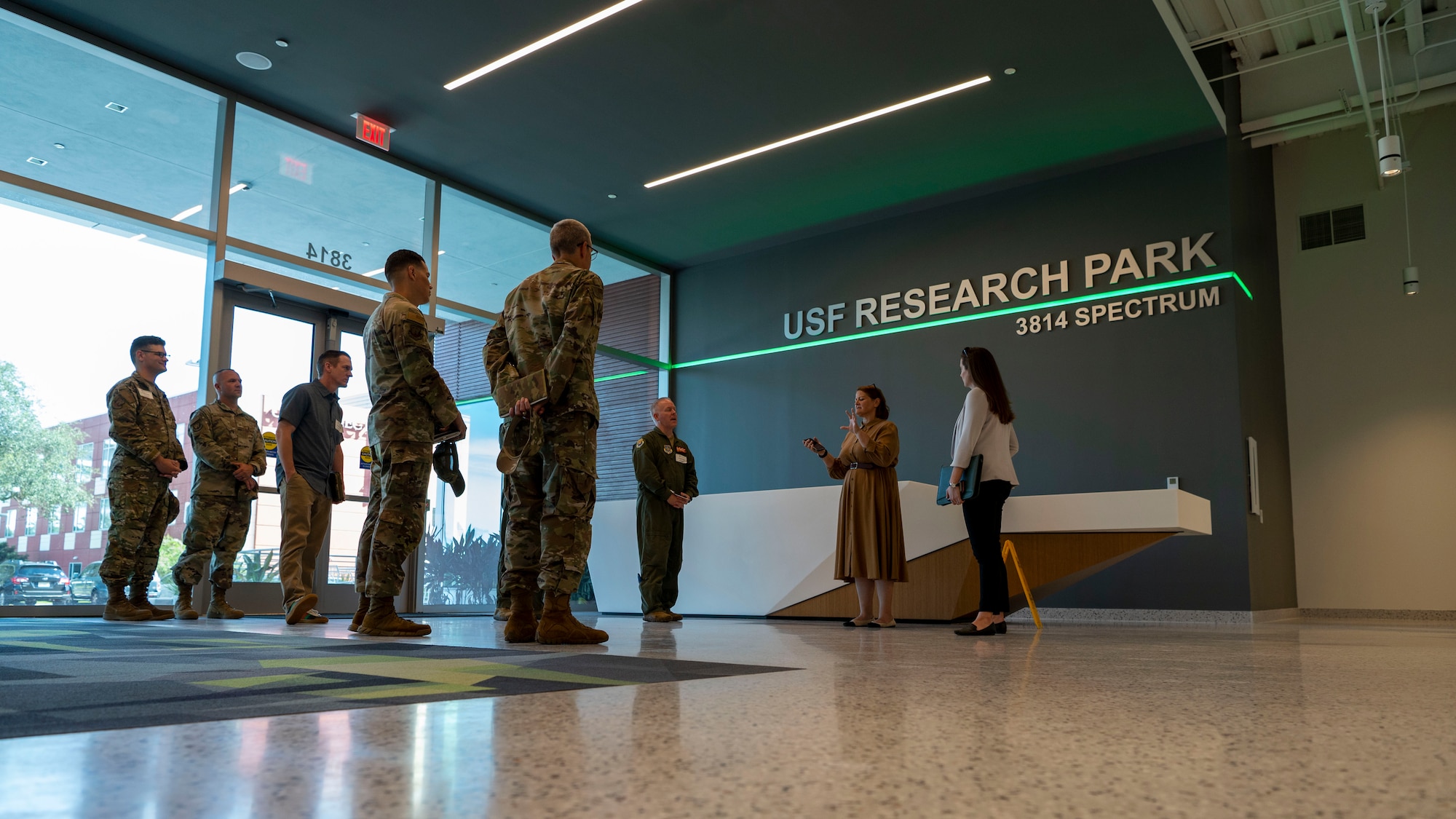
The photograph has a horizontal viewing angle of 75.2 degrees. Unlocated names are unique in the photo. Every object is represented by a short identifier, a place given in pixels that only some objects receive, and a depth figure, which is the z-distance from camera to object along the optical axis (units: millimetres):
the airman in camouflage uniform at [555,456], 3258
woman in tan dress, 5203
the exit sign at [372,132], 7195
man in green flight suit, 6145
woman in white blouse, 4301
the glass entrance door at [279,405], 6801
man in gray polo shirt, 5059
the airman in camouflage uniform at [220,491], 5723
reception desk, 5531
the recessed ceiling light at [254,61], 6324
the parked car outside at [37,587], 5621
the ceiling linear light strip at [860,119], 6656
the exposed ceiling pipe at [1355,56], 6422
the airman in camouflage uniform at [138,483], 5359
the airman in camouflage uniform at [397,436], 3650
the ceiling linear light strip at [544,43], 5805
